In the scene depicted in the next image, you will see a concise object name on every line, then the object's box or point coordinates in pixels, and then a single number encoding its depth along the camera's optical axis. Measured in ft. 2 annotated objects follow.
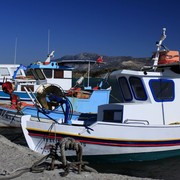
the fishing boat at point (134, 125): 26.37
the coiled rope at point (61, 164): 16.96
